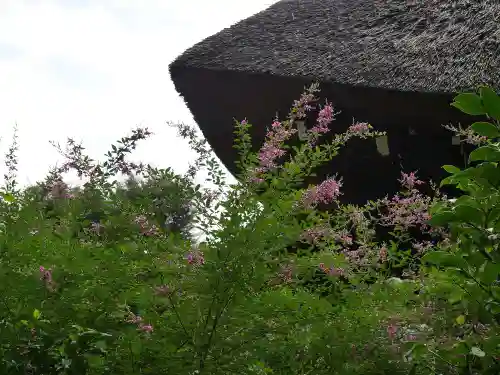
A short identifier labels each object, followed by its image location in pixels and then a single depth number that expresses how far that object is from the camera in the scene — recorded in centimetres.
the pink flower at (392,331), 155
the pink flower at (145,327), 137
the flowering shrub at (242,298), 136
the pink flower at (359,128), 201
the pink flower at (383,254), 225
